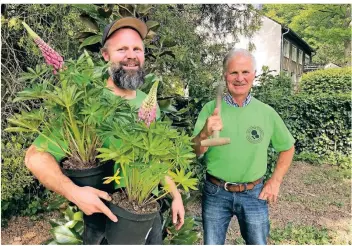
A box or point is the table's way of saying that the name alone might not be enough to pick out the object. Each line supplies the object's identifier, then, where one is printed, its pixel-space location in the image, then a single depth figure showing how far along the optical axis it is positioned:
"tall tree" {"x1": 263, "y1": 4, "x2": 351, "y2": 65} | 16.89
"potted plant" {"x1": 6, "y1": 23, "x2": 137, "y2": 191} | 1.36
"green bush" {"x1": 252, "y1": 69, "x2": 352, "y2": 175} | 9.11
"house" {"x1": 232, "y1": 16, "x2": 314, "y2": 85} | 21.50
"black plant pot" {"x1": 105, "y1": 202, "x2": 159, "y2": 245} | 1.46
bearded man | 1.51
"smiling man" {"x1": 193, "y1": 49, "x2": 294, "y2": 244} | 2.39
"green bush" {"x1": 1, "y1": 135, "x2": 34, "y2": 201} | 4.00
